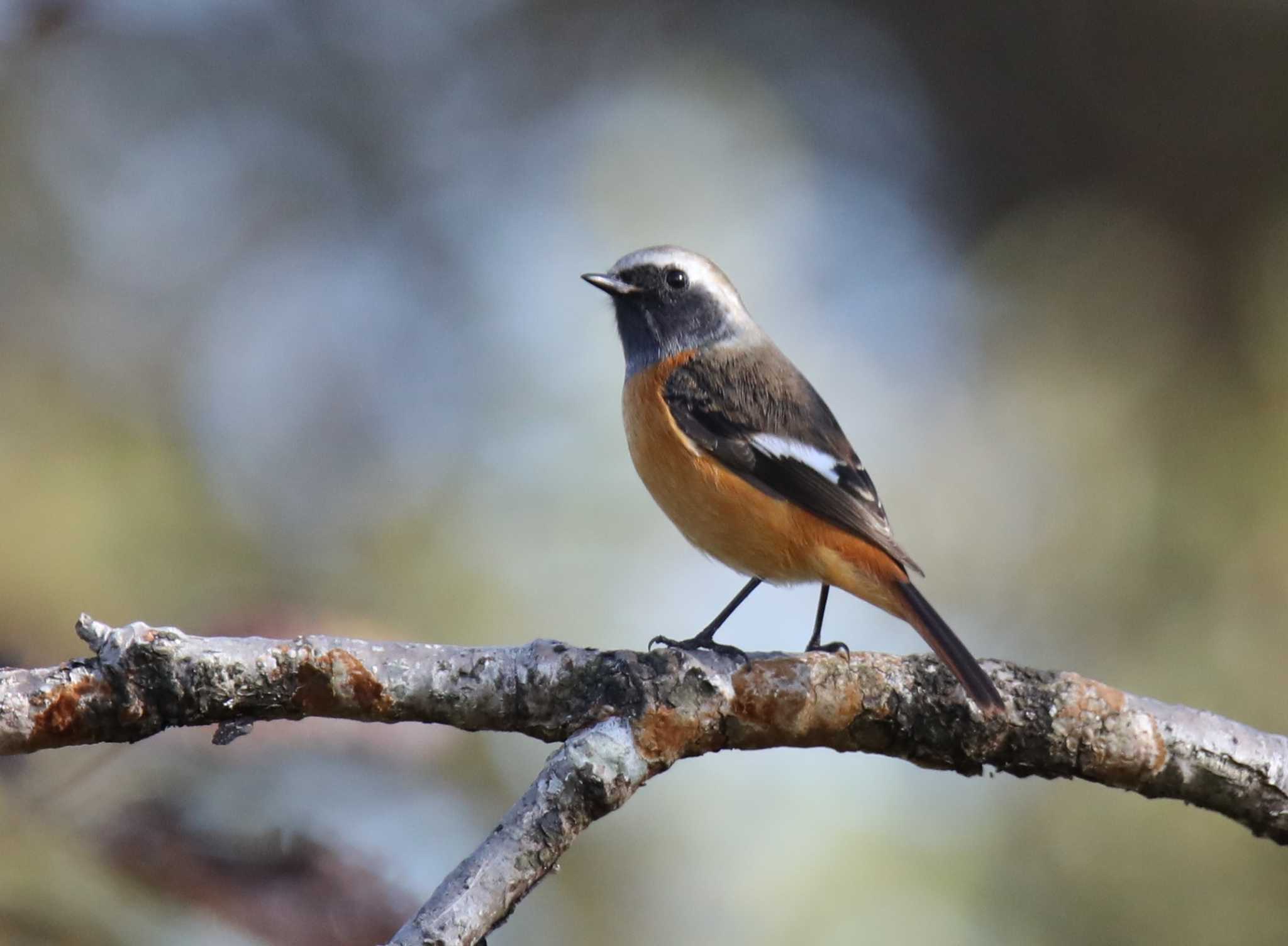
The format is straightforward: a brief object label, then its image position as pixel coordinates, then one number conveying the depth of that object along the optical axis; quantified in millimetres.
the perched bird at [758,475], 7301
